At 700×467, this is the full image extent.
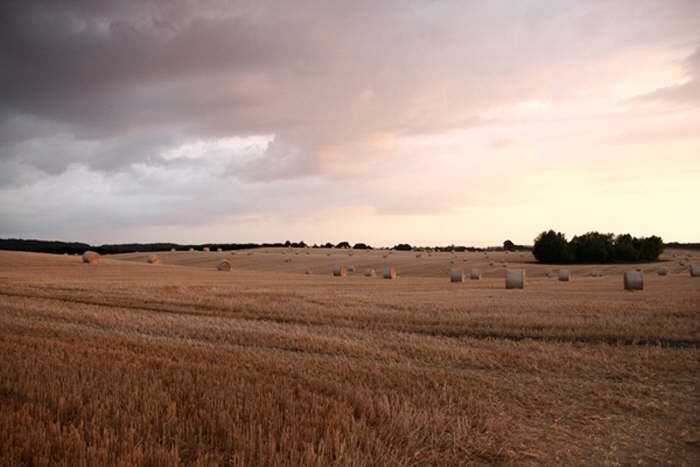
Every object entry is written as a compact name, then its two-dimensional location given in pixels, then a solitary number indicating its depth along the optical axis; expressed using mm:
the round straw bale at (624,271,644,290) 27886
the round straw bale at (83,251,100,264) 45625
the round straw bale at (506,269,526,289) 30984
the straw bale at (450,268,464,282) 40750
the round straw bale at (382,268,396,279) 45969
